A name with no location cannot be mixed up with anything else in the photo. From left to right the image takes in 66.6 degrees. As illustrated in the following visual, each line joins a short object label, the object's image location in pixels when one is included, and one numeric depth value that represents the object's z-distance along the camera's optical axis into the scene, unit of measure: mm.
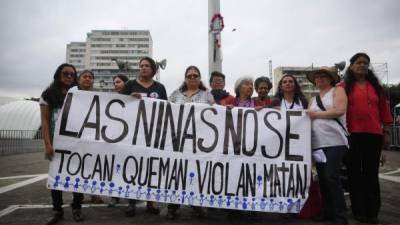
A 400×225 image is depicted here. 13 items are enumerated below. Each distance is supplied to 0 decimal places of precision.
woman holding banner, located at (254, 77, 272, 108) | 4527
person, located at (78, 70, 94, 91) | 4371
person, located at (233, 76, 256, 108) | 4395
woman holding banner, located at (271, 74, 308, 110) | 4125
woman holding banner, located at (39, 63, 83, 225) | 3820
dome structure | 34531
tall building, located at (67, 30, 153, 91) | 139000
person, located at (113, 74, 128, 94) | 5789
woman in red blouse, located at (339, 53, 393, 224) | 3865
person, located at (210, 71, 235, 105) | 5518
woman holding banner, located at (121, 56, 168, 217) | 4305
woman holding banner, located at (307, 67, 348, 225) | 3482
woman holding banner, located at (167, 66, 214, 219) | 4328
